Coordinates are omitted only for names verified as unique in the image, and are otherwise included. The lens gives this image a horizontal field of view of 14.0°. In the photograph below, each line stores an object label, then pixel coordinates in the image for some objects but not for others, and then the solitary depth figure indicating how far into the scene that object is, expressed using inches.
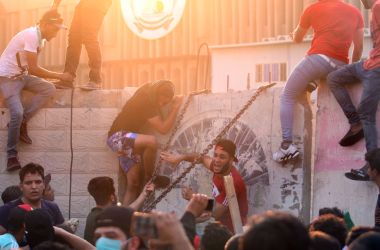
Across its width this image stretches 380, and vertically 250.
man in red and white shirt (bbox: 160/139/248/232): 559.6
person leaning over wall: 622.9
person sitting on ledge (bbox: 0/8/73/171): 641.9
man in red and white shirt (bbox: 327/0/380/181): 528.4
